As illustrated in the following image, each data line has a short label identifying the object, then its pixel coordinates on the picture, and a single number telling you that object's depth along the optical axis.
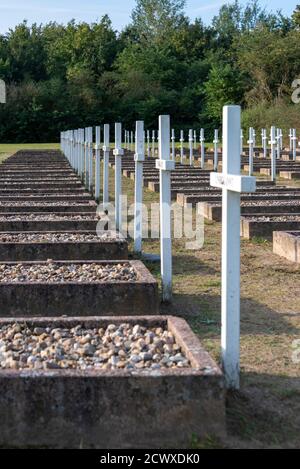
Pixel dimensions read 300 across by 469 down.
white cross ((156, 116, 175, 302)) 7.00
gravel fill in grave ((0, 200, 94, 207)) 11.86
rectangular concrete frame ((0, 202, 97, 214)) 11.61
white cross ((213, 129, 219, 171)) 22.41
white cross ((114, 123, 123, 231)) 10.44
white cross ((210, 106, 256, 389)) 4.51
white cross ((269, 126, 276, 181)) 18.08
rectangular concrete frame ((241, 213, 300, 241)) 10.53
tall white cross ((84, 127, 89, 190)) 18.47
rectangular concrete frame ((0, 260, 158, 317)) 6.25
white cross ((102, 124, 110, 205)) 12.74
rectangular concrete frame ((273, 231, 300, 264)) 8.82
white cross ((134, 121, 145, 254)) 8.89
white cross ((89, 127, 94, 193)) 17.31
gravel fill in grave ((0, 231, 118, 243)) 8.77
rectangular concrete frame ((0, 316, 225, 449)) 3.91
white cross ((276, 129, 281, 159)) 27.76
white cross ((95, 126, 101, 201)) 14.49
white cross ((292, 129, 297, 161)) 26.82
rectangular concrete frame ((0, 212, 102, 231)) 9.90
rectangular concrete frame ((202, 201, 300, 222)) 12.02
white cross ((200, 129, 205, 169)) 23.86
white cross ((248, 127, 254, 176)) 19.72
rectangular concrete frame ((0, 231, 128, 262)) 8.26
